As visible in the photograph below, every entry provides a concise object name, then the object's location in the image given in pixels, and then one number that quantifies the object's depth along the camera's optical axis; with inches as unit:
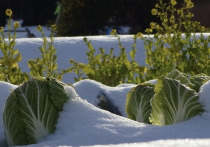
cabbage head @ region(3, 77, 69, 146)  112.6
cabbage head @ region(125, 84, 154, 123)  137.3
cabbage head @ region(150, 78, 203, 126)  117.7
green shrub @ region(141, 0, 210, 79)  296.9
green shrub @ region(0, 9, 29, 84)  261.9
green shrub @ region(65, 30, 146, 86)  289.3
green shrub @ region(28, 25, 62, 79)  273.8
